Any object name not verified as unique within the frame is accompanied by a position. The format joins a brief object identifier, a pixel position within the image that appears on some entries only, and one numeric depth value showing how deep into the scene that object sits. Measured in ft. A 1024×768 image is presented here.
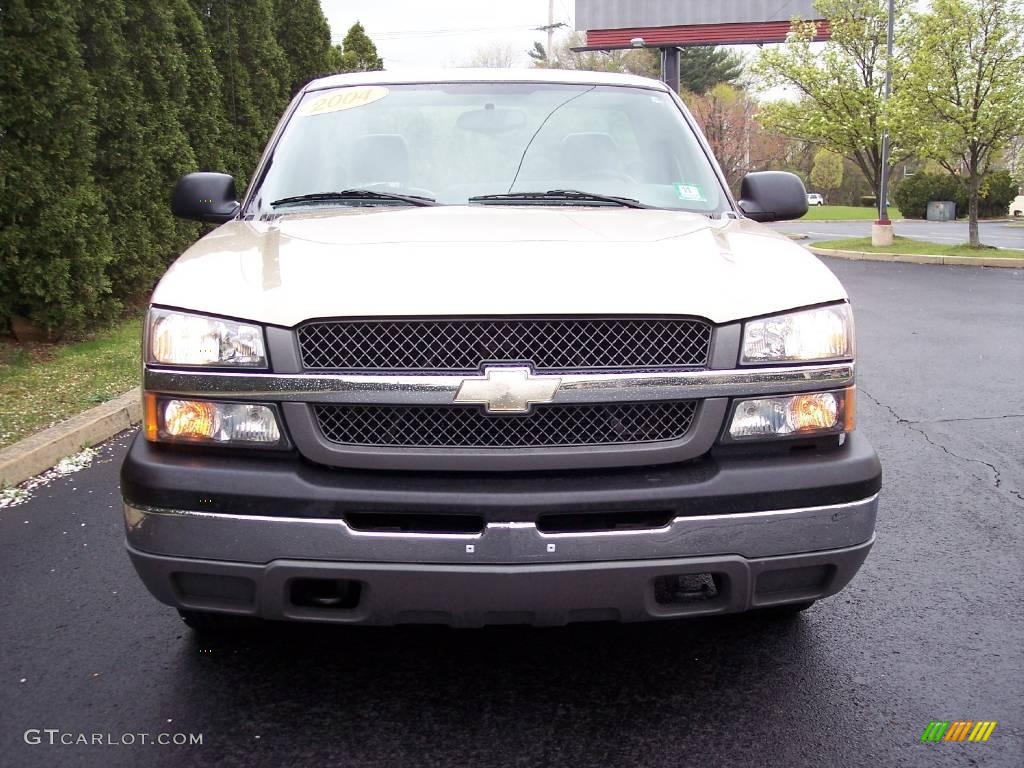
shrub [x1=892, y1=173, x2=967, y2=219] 131.13
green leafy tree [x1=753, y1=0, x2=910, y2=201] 78.28
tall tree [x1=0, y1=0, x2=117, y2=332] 23.93
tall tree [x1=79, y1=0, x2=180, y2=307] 28.09
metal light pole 72.15
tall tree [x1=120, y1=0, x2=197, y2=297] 30.91
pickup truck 7.79
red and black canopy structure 125.39
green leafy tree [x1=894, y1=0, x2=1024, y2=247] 62.03
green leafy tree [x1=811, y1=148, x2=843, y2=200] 229.86
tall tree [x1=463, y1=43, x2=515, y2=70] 209.26
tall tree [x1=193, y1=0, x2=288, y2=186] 39.60
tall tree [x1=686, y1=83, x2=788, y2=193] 154.71
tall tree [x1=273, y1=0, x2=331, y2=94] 49.47
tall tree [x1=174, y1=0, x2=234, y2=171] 34.81
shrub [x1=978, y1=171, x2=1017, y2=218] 129.70
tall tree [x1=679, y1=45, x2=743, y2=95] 216.13
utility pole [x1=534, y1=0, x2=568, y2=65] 189.37
